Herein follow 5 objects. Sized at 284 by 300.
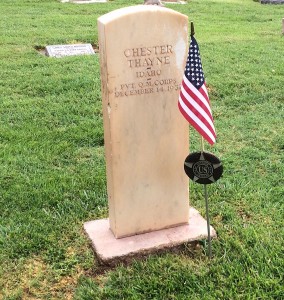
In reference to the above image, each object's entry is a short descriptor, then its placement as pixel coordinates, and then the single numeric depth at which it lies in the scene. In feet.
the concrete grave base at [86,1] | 46.21
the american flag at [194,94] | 9.07
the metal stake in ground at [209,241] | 9.73
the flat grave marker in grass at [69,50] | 26.37
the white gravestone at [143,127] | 9.28
